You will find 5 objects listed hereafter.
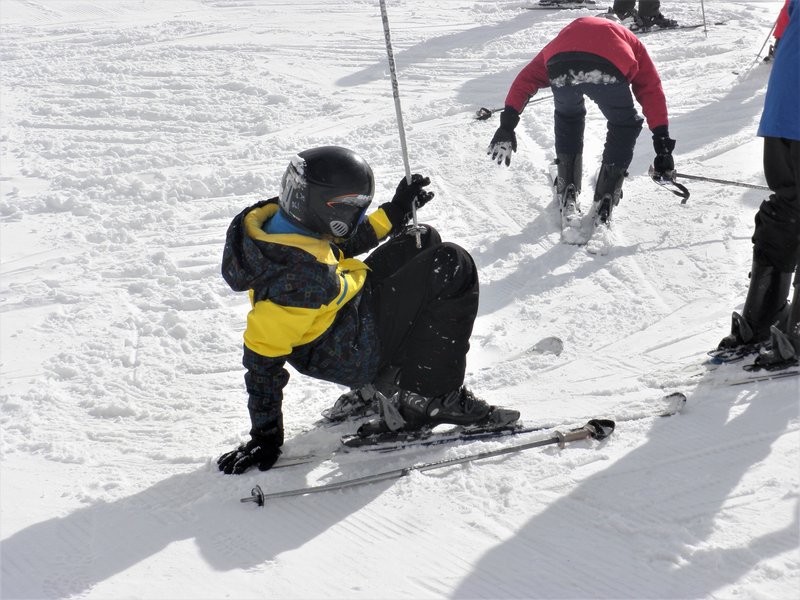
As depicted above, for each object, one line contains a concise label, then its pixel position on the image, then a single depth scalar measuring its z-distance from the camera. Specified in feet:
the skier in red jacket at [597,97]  18.37
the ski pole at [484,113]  27.81
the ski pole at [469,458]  10.78
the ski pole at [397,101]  12.79
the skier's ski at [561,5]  44.14
